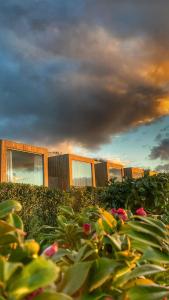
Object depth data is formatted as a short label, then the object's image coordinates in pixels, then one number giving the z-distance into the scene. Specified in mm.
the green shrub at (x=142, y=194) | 4225
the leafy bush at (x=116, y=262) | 661
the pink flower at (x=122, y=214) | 1215
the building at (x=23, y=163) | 10902
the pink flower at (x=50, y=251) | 663
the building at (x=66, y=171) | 13588
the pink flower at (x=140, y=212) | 1312
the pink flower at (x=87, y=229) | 1042
